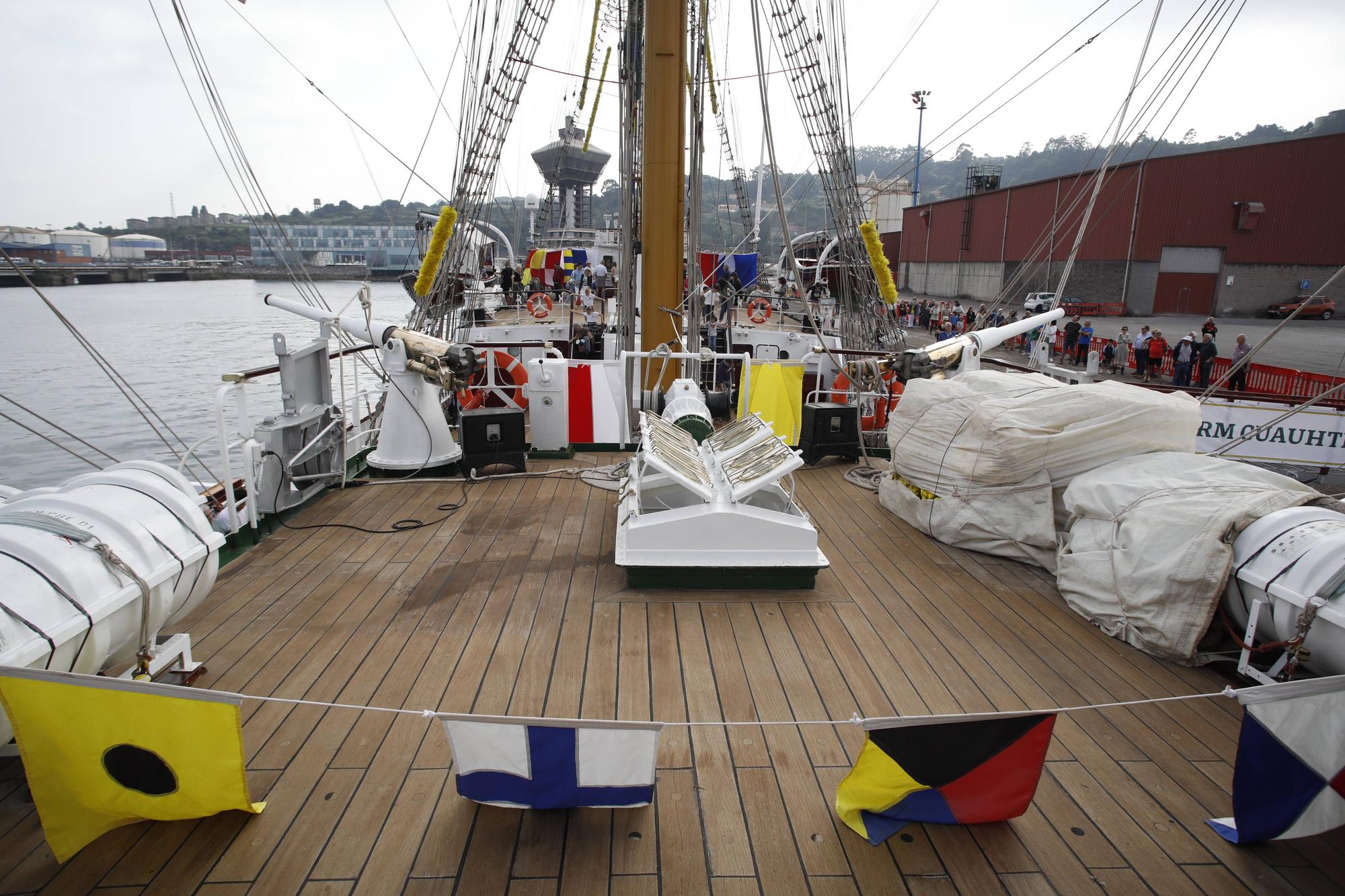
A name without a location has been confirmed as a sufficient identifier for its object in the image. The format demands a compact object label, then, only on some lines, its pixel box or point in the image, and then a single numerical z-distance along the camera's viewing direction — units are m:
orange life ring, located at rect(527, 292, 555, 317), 15.19
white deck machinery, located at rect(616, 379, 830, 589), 4.05
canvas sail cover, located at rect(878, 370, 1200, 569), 4.33
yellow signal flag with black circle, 2.00
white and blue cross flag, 2.18
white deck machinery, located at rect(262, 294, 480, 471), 6.01
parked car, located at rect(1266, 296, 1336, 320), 26.47
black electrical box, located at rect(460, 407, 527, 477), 6.25
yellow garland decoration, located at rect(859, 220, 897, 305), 8.70
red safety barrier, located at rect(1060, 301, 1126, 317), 30.53
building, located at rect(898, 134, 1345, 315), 27.61
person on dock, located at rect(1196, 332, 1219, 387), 14.02
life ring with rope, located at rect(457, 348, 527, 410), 7.81
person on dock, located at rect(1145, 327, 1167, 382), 16.30
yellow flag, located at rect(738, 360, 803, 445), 7.27
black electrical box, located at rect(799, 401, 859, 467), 6.96
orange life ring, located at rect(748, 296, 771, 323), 15.27
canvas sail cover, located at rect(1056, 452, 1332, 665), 3.32
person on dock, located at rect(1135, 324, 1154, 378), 16.62
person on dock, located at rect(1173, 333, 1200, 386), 14.74
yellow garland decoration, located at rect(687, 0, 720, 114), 8.18
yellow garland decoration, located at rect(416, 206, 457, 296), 8.40
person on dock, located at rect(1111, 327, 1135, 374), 18.27
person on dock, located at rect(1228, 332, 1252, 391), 12.63
